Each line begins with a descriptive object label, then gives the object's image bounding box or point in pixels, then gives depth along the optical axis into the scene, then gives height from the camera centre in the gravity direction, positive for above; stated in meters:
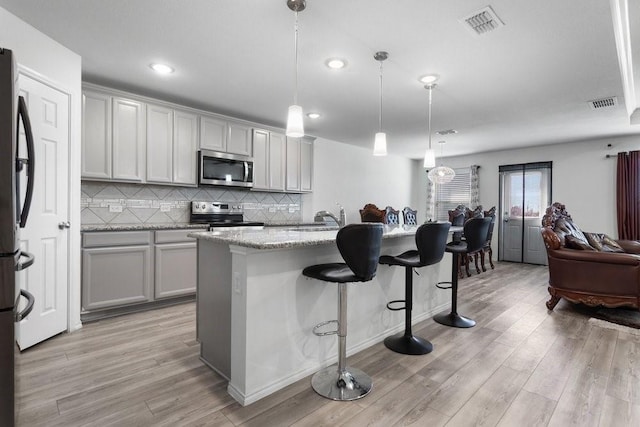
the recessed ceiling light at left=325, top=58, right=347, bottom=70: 2.94 +1.38
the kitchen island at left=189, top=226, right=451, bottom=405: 1.86 -0.64
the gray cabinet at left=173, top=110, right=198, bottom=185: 3.96 +0.79
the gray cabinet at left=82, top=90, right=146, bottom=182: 3.32 +0.77
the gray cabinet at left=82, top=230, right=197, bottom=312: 3.15 -0.60
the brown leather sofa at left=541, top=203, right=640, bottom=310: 3.32 -0.60
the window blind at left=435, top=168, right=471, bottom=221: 7.82 +0.51
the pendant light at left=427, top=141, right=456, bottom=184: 4.55 +0.56
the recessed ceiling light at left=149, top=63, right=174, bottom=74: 3.08 +1.38
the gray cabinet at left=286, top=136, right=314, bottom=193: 5.25 +0.79
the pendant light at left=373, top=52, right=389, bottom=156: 3.10 +0.65
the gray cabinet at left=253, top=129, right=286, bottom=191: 4.79 +0.78
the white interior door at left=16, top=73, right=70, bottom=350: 2.52 -0.07
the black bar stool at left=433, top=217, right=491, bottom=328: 3.17 -0.34
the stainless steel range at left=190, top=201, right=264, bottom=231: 4.38 -0.06
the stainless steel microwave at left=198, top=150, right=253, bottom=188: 4.16 +0.57
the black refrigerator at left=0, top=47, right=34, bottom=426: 1.28 -0.11
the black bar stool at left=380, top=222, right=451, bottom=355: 2.45 -0.37
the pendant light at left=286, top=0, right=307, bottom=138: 2.33 +0.65
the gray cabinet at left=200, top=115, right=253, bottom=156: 4.21 +1.03
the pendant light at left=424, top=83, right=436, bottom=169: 3.64 +0.63
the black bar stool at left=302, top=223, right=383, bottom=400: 1.81 -0.38
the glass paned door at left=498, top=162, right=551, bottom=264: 6.70 +0.13
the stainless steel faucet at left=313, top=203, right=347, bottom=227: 2.82 -0.03
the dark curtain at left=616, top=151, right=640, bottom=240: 5.61 +0.37
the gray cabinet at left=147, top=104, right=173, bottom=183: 3.73 +0.78
